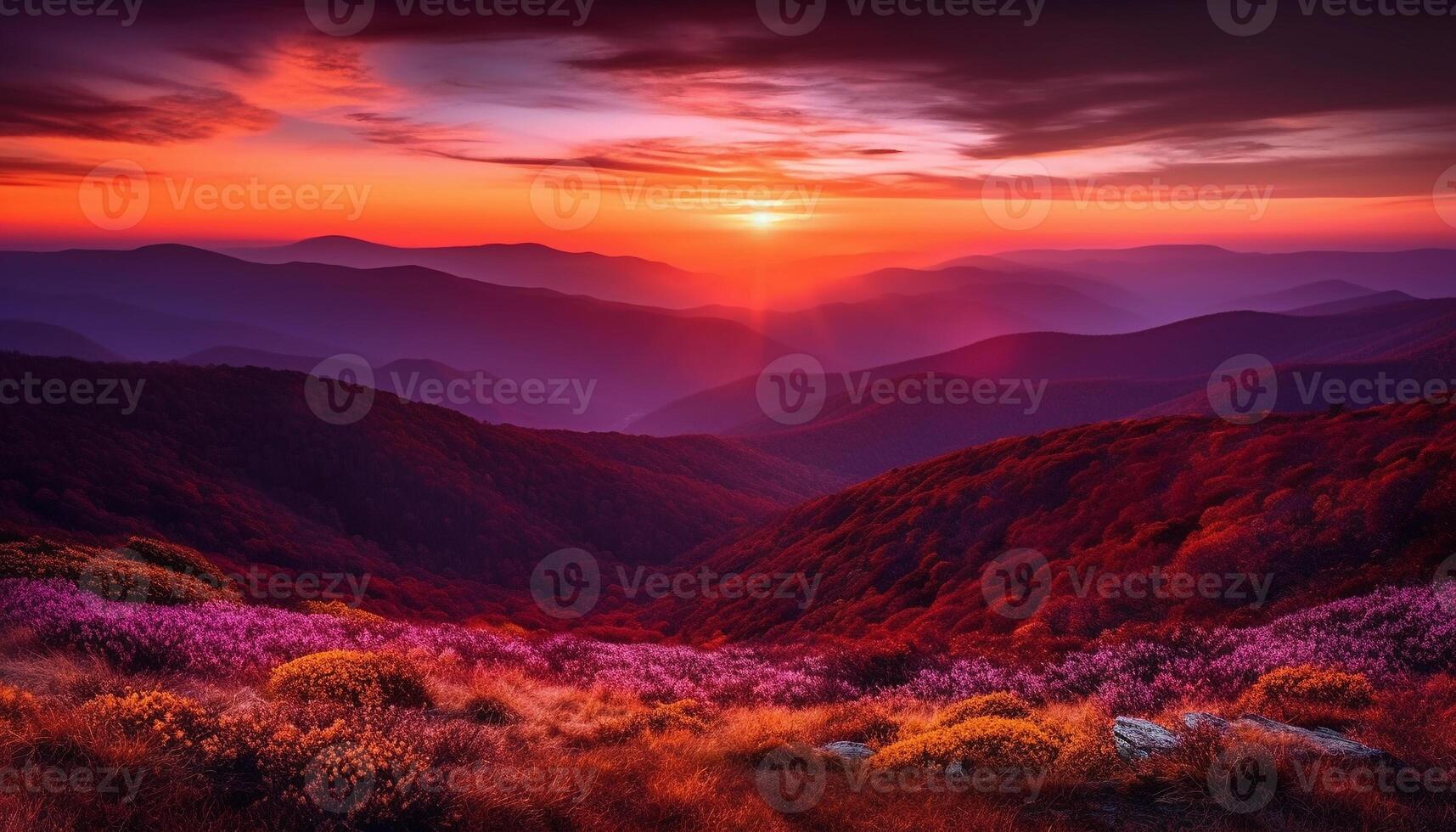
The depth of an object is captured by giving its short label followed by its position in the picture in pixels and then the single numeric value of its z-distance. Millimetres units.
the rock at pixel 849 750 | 9117
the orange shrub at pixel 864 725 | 10375
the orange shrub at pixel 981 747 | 8016
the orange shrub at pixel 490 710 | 10203
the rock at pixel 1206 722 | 8342
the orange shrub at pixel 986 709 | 10156
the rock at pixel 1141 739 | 7949
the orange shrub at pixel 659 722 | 10133
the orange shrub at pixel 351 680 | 9469
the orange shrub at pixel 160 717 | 6523
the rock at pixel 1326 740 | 7504
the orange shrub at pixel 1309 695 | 9125
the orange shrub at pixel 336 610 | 19083
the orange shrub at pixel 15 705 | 6855
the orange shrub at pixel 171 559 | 19234
